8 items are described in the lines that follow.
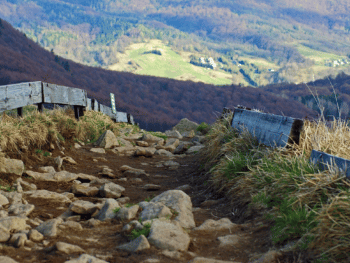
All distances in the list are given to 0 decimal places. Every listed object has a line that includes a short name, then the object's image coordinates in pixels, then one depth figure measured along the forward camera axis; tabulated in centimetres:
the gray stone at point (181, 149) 1139
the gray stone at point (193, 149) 1120
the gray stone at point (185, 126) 2011
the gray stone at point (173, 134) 1584
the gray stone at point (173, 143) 1238
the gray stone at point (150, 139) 1320
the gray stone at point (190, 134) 1650
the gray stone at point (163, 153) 1090
